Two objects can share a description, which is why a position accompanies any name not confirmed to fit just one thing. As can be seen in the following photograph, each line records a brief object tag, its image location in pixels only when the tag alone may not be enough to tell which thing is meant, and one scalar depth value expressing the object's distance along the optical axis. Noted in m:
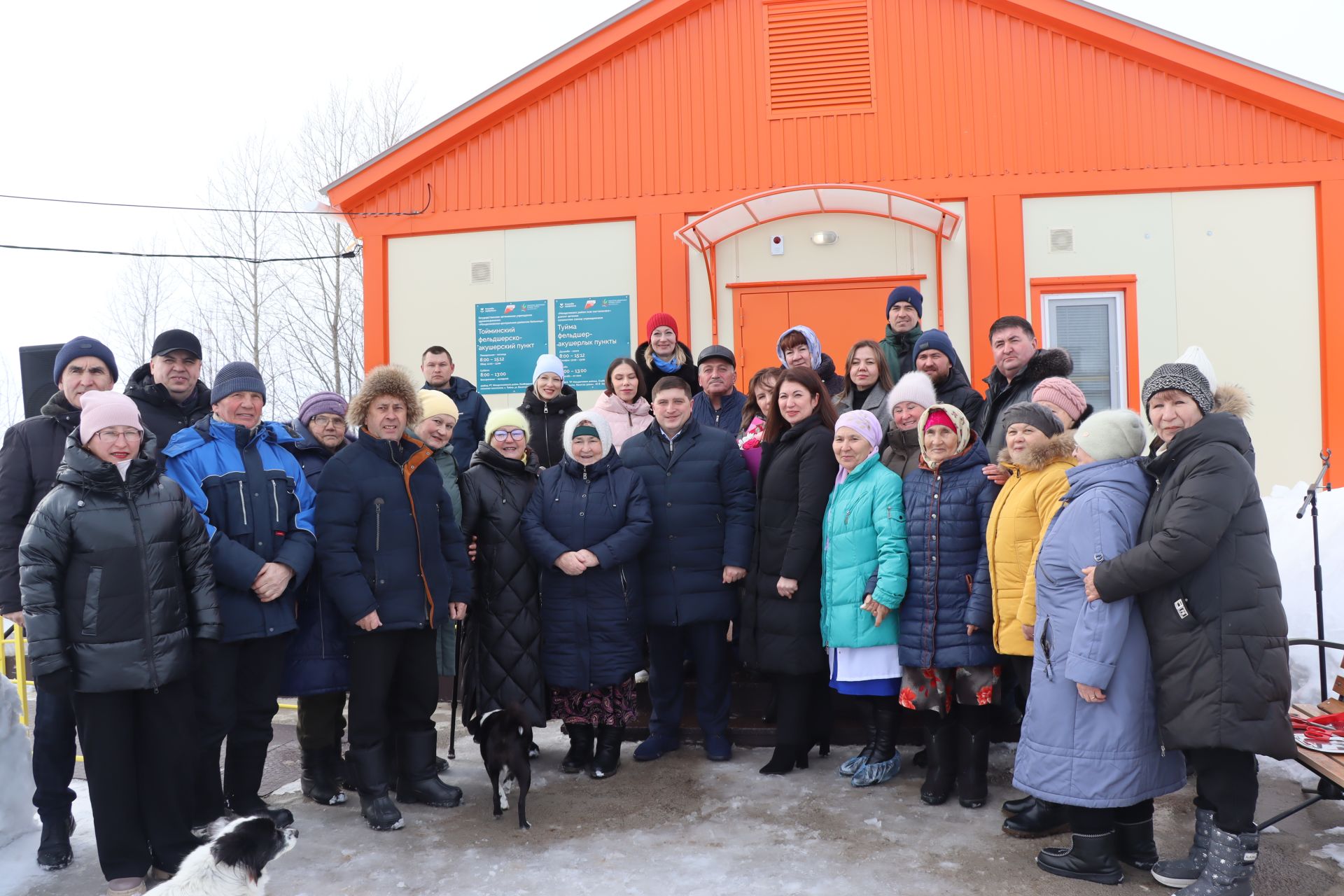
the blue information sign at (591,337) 9.42
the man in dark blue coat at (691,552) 5.08
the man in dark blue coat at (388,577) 4.32
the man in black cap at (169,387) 4.49
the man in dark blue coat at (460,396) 7.05
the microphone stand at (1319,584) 4.89
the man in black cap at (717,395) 6.10
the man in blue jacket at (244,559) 3.99
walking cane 5.31
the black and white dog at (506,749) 4.31
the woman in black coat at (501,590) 4.86
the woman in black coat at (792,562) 4.80
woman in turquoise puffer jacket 4.50
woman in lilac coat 3.47
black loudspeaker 5.71
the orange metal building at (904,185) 8.64
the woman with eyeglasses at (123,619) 3.48
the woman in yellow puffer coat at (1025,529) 3.98
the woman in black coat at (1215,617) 3.25
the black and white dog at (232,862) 3.15
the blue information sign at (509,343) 9.52
